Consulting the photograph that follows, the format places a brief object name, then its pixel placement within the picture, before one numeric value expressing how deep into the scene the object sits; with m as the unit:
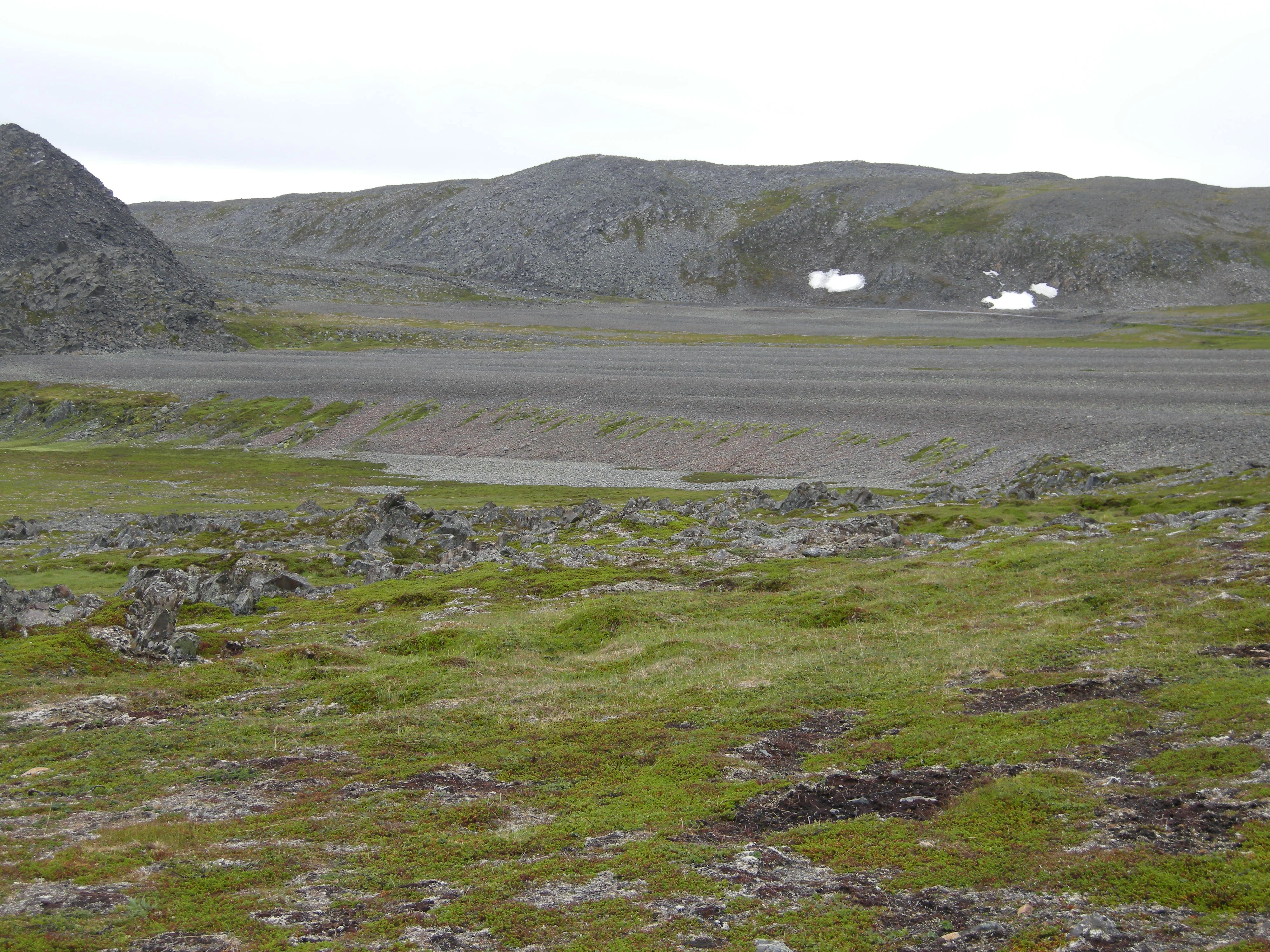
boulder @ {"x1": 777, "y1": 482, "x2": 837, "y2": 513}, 61.00
